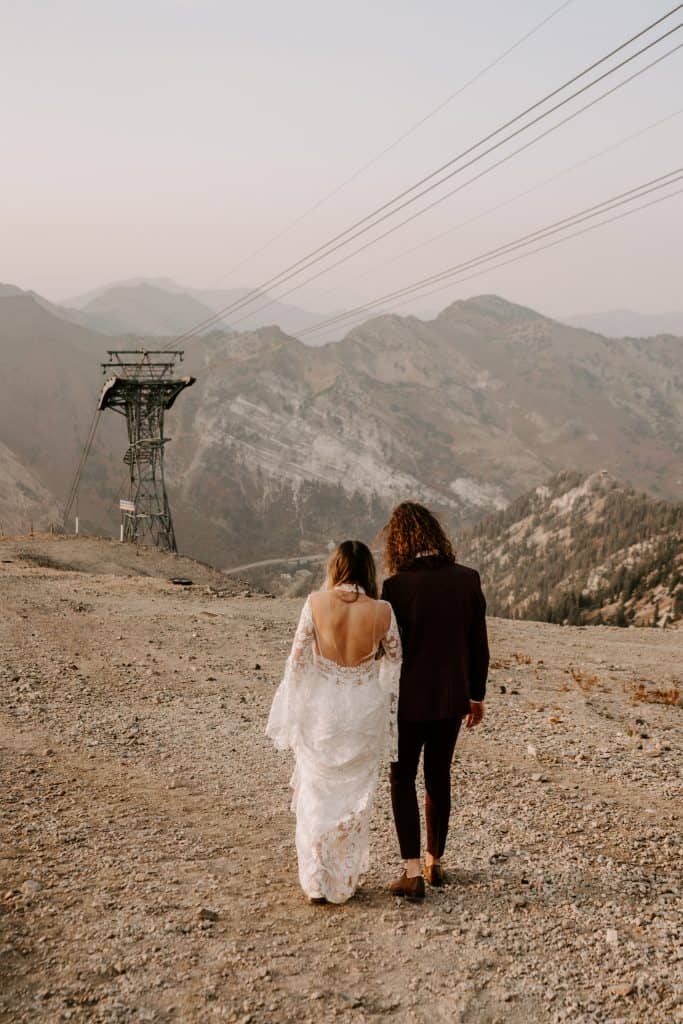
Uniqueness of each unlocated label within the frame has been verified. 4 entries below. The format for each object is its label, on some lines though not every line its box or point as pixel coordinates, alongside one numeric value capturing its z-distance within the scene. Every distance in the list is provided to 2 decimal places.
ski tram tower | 37.50
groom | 5.03
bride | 4.95
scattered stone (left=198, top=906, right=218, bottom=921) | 4.78
